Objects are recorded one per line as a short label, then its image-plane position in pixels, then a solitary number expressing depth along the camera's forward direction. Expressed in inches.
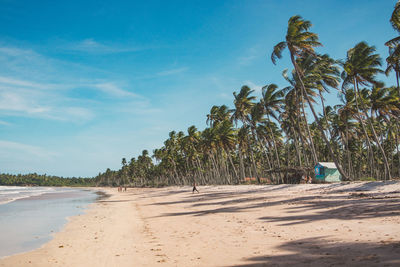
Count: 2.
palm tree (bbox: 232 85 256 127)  1768.0
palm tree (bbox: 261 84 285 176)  1577.3
